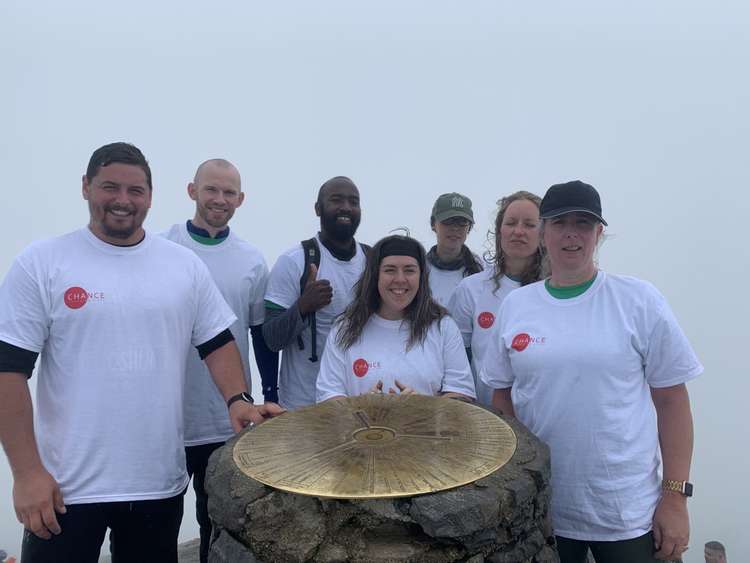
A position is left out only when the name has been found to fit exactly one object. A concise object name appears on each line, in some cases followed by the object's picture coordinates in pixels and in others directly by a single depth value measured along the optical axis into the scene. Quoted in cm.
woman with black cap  228
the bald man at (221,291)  342
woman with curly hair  346
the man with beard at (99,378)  237
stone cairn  195
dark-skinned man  343
